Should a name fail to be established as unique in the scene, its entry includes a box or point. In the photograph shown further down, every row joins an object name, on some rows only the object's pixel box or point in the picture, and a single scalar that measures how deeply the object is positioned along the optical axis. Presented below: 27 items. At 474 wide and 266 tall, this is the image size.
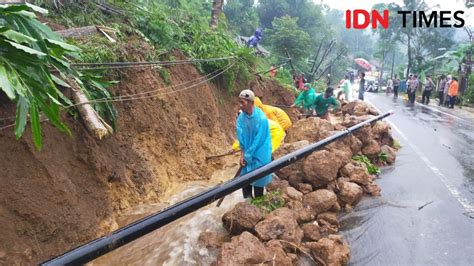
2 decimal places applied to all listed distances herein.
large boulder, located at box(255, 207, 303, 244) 3.92
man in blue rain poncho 4.56
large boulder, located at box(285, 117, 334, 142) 6.95
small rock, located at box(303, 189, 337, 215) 4.98
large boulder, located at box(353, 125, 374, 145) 7.53
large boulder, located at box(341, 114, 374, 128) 8.43
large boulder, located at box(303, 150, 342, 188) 5.45
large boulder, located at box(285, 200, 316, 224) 4.67
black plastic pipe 2.20
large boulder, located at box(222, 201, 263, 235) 4.14
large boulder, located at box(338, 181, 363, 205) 5.32
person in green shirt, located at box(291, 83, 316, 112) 9.45
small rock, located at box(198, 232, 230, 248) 4.14
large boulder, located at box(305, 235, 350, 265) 3.76
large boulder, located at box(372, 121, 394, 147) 8.48
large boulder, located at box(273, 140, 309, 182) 5.69
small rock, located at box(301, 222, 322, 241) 4.31
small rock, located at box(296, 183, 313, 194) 5.42
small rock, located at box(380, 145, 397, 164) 7.58
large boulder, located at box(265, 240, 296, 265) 3.54
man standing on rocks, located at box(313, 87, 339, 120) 8.85
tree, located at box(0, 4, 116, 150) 2.41
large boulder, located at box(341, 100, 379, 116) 10.95
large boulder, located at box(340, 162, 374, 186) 5.79
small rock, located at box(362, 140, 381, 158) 7.35
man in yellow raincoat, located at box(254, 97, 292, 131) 7.25
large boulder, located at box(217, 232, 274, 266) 3.38
